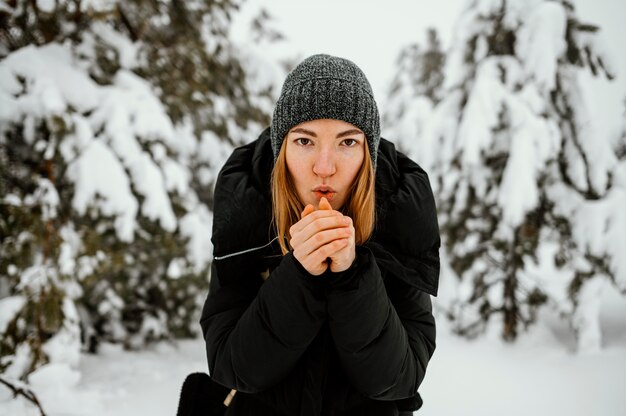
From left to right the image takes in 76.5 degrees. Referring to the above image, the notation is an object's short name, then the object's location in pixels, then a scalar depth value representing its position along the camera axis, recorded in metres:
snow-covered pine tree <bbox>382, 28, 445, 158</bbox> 5.98
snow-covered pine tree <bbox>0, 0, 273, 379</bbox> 2.88
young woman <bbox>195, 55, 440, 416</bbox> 1.05
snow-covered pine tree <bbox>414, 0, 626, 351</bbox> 4.23
